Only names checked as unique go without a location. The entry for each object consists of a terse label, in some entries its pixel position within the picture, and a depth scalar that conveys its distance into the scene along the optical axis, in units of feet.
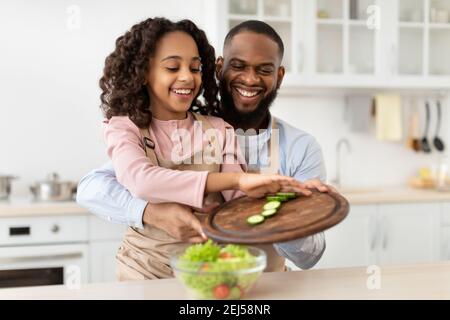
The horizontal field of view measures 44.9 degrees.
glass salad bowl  3.25
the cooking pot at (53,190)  9.33
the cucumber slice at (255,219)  3.46
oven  8.70
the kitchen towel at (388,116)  11.54
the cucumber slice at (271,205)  3.67
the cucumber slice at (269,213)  3.55
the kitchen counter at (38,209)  8.65
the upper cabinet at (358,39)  10.43
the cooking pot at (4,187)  9.41
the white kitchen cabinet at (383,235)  10.10
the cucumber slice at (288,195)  3.84
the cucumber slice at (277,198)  3.82
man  4.60
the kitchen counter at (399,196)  9.98
